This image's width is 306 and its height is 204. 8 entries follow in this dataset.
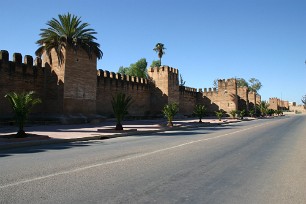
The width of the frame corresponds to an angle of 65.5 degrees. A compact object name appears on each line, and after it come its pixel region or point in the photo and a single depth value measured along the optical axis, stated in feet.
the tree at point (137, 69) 186.75
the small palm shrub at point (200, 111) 84.45
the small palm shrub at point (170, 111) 65.01
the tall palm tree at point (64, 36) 66.85
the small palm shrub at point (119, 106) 50.34
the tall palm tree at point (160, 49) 168.91
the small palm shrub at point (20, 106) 35.01
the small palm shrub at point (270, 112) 188.12
